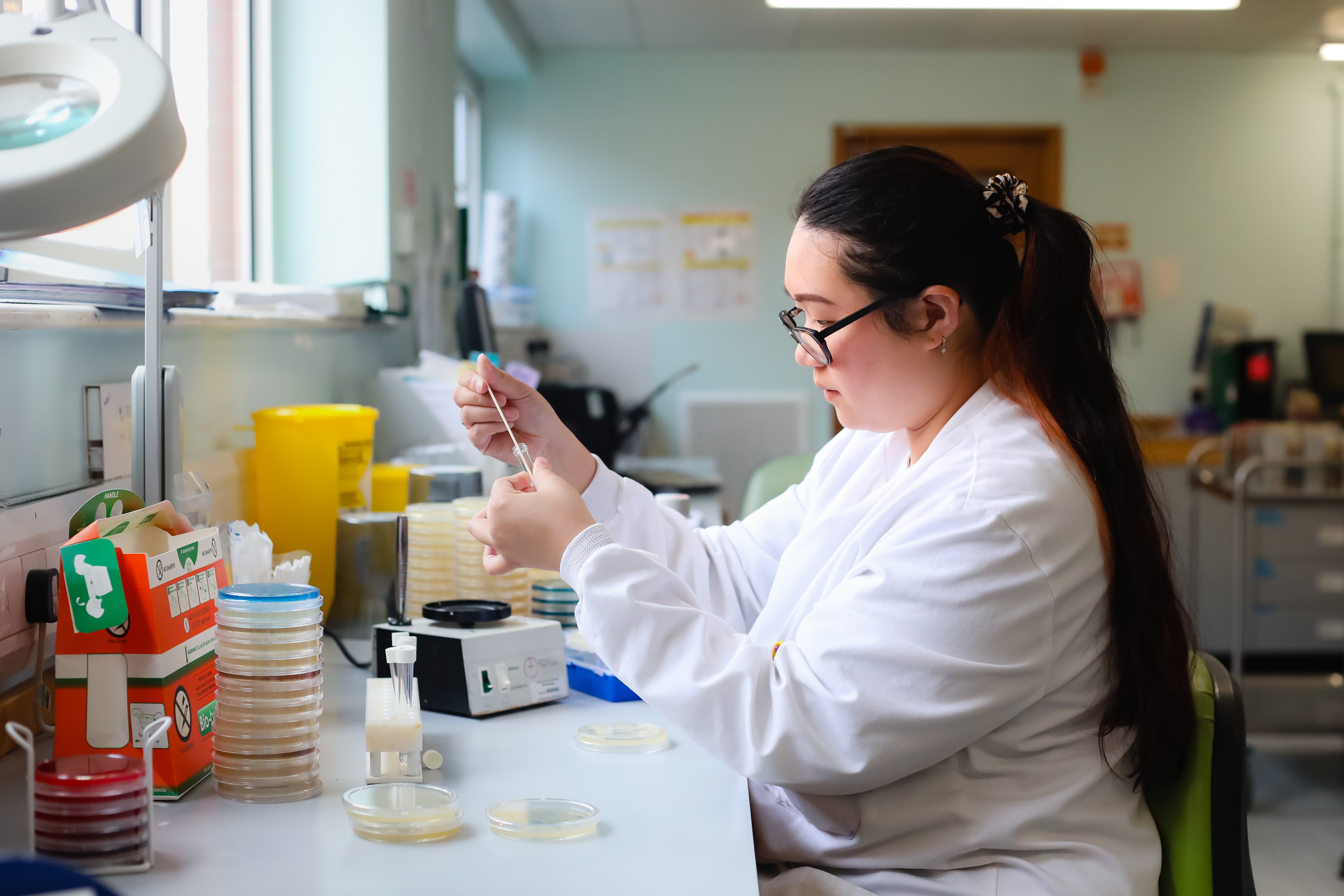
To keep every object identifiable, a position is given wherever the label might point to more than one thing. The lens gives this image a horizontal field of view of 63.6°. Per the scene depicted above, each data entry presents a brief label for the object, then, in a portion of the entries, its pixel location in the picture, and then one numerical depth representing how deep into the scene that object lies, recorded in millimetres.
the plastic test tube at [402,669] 993
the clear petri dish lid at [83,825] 762
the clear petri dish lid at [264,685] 947
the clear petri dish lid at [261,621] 947
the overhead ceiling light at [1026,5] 3543
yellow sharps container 1617
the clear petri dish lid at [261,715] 948
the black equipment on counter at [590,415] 3891
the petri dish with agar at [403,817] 871
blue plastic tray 1275
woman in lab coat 928
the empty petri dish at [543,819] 882
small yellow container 1812
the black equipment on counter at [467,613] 1249
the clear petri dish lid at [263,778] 949
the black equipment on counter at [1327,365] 4492
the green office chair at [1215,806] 1019
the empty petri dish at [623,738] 1108
